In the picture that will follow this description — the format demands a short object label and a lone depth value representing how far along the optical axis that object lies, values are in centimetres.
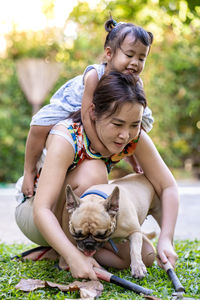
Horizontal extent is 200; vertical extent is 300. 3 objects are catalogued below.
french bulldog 248
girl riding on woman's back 291
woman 261
